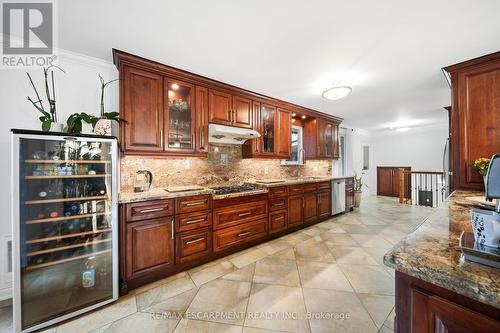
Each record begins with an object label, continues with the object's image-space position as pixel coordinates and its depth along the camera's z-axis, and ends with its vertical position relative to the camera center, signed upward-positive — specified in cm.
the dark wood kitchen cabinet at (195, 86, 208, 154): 258 +64
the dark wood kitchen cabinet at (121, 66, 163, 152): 208 +64
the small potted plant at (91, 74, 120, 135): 190 +43
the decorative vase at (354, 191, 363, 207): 532 -87
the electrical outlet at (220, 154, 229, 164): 318 +12
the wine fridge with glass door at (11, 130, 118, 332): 146 -52
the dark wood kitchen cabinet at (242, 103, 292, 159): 329 +60
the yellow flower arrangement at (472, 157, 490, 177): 183 +0
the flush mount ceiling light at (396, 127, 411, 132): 645 +125
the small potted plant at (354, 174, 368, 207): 532 -84
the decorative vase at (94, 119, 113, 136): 190 +39
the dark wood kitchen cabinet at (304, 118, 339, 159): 435 +63
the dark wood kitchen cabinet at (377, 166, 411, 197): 691 -56
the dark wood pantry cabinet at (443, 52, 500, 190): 210 +57
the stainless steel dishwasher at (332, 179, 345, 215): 430 -69
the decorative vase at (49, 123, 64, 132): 164 +35
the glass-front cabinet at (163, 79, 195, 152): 240 +65
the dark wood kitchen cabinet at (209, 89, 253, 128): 273 +87
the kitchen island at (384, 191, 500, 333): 52 -37
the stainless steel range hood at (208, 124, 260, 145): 262 +48
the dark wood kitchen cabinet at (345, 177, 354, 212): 468 -69
